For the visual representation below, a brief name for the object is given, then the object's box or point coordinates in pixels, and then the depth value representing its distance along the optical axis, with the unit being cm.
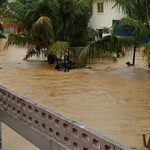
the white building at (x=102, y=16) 2556
